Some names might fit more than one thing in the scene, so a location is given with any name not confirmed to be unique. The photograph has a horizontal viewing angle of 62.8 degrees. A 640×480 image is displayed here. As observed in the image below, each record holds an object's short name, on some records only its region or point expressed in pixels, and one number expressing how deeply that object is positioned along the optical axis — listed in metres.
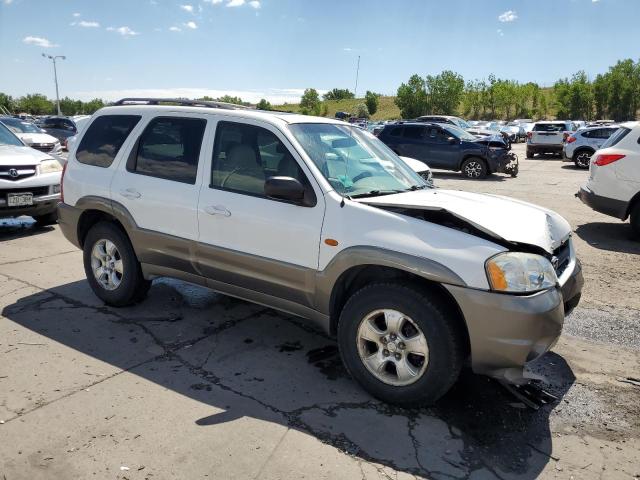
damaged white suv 3.07
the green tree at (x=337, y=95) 137.00
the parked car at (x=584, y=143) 20.19
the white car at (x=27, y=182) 7.48
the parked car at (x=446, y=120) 29.98
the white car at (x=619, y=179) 7.93
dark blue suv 16.72
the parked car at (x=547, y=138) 25.64
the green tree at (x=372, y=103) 111.84
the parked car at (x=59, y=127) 24.81
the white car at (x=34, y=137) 15.44
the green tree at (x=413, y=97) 90.56
